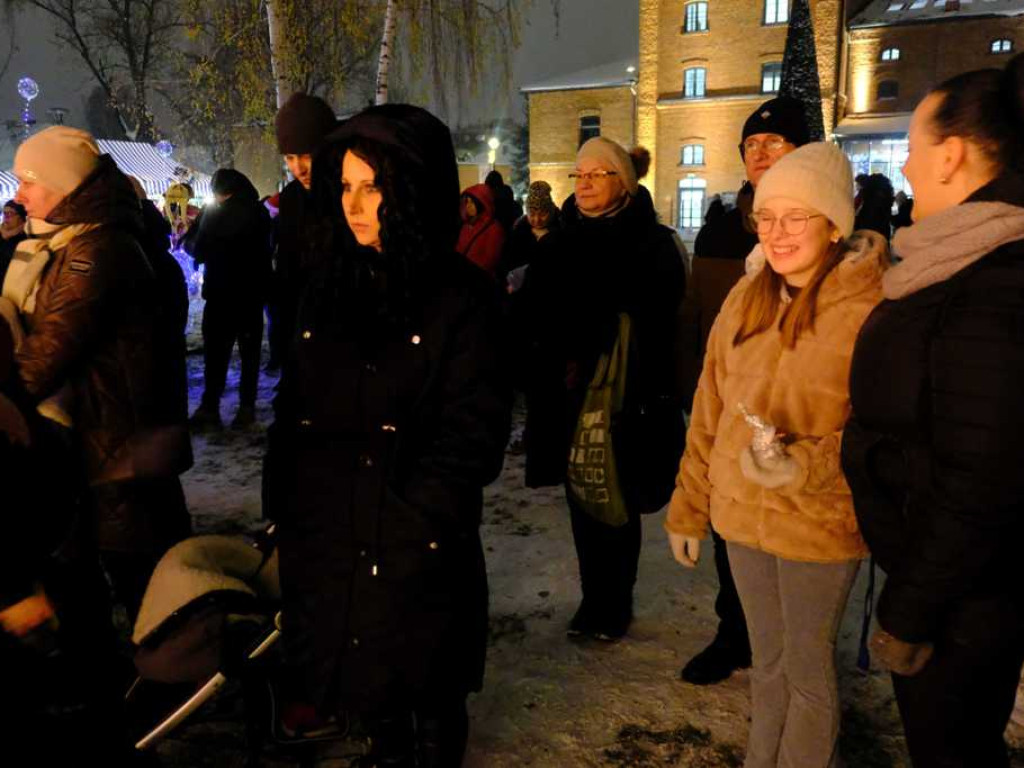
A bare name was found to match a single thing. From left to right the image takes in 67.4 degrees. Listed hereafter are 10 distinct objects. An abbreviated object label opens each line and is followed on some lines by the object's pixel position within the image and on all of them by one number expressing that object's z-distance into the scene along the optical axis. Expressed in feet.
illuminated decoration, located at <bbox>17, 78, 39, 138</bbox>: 56.49
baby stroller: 7.79
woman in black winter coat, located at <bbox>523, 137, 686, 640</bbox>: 10.68
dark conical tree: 67.97
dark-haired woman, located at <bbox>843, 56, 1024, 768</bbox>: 5.38
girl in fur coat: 6.94
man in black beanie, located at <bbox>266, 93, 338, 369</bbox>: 12.82
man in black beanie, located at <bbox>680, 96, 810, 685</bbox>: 10.18
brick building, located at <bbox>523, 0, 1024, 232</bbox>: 109.81
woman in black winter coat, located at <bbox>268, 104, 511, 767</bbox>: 6.63
